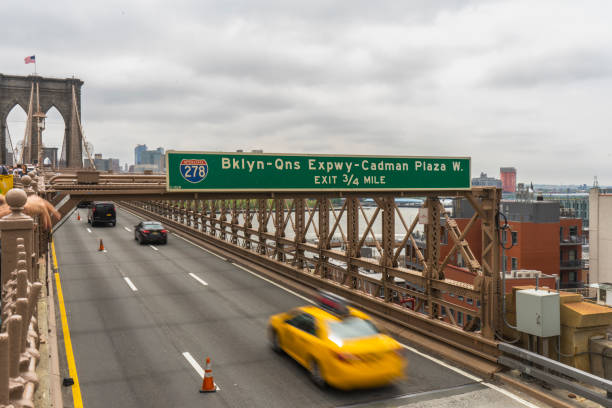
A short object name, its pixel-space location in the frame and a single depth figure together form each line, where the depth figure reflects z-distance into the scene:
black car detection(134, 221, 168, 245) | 33.28
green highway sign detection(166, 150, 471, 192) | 12.77
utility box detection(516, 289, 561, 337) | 11.52
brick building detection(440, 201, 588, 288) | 70.88
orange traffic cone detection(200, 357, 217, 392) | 10.84
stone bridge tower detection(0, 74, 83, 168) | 101.69
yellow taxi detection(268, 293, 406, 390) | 10.49
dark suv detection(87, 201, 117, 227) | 44.84
